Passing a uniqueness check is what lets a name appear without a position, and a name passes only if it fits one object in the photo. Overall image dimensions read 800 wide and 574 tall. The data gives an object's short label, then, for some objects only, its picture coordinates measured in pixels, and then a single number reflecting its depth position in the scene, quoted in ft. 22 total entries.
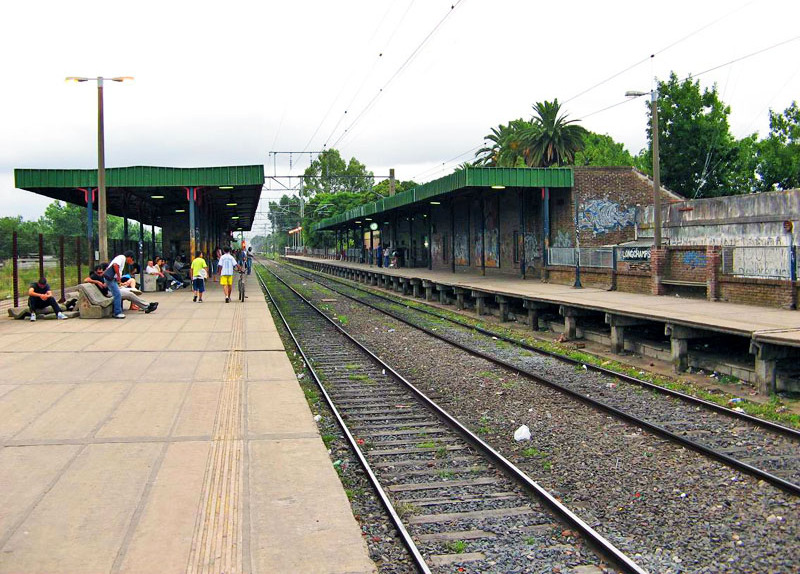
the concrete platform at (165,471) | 14.01
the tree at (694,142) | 158.71
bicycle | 74.79
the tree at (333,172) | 364.99
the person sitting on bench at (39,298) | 55.83
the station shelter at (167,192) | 85.20
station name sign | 69.36
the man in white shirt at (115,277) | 57.26
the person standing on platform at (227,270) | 71.81
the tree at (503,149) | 175.42
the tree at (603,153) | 228.63
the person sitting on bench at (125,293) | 59.72
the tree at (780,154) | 156.35
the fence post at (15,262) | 51.56
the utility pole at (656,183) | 65.98
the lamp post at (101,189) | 66.95
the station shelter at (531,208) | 86.43
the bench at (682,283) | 55.72
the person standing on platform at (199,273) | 73.82
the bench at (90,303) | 57.93
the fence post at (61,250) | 61.33
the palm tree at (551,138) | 152.46
